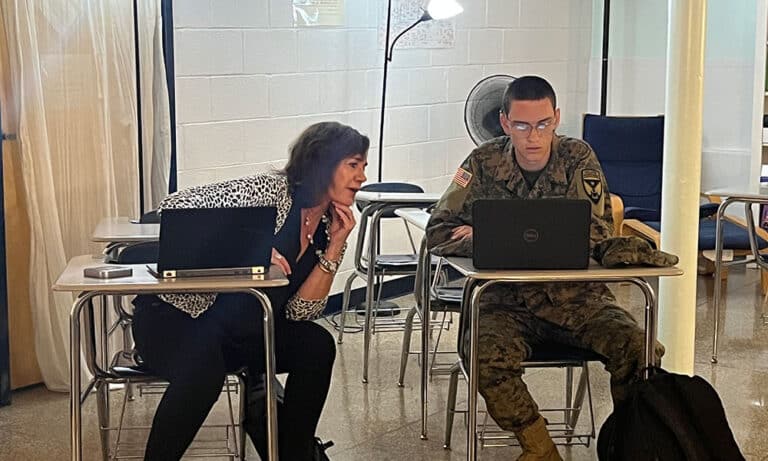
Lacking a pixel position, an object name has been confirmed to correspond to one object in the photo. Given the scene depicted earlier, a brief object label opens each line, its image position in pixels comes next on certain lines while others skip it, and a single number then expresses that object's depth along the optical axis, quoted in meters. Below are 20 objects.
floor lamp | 5.44
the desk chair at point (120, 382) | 2.87
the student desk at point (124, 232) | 3.32
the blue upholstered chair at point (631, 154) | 6.40
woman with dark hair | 2.85
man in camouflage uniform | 3.01
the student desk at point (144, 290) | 2.57
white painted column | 3.45
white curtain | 3.84
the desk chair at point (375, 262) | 4.23
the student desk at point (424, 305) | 3.54
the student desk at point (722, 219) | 4.39
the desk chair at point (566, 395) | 3.06
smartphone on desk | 2.64
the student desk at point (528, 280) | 2.78
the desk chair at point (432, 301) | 3.65
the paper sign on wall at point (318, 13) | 4.91
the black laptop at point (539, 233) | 2.81
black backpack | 2.85
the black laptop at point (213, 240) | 2.61
